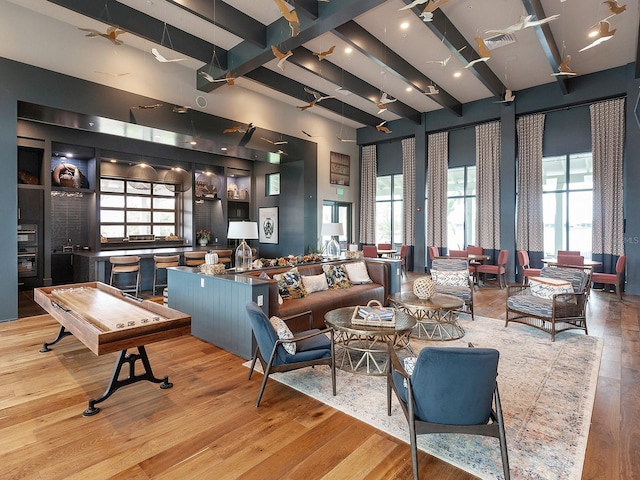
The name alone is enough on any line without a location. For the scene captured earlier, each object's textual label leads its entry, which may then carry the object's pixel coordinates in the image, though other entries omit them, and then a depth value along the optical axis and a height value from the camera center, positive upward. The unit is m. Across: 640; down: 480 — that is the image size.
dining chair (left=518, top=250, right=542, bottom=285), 7.97 -0.50
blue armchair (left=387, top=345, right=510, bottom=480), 1.88 -0.88
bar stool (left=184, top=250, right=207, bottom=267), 7.19 -0.43
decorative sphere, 4.48 -0.65
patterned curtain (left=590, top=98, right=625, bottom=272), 7.46 +1.32
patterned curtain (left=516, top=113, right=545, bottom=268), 8.48 +1.27
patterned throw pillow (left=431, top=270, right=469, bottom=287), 5.76 -0.66
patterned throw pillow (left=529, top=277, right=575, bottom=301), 4.76 -0.67
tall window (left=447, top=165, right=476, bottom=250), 9.79 +0.91
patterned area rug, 2.16 -1.34
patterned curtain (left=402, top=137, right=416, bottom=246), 10.66 +1.63
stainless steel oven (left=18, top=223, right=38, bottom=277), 6.91 -0.27
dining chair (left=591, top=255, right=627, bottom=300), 6.66 -0.74
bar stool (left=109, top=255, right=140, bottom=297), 6.34 -0.54
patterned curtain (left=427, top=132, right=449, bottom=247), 10.05 +1.50
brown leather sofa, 4.11 -0.82
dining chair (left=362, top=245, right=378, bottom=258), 9.30 -0.34
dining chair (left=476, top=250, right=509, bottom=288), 8.12 -0.68
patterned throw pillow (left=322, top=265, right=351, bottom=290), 5.40 -0.61
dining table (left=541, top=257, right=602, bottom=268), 6.91 -0.48
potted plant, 9.72 +0.02
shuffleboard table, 2.43 -0.66
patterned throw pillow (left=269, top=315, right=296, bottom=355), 2.94 -0.82
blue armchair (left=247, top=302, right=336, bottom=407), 2.79 -0.97
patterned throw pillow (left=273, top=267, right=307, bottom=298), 4.58 -0.63
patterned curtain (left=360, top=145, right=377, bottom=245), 11.56 +1.43
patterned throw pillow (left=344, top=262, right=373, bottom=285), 5.79 -0.58
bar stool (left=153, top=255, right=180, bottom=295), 6.96 -0.50
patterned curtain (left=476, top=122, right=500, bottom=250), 9.09 +1.44
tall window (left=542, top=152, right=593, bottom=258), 8.07 +0.90
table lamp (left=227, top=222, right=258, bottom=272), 4.76 +0.03
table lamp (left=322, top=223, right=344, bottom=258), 6.46 +0.11
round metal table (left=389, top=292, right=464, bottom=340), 4.23 -1.02
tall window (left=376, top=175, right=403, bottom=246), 11.28 +0.96
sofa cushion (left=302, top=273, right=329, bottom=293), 5.01 -0.66
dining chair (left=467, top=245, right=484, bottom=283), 8.42 -0.37
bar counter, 6.46 -0.53
